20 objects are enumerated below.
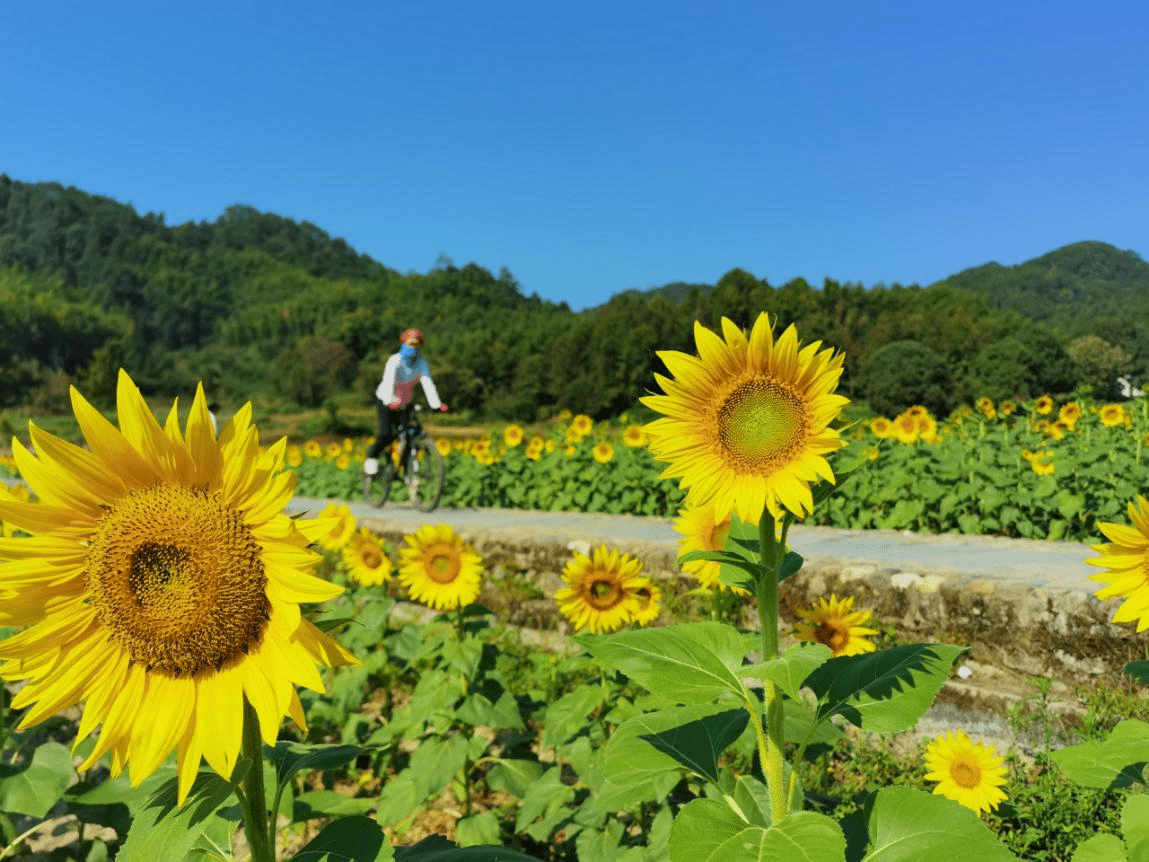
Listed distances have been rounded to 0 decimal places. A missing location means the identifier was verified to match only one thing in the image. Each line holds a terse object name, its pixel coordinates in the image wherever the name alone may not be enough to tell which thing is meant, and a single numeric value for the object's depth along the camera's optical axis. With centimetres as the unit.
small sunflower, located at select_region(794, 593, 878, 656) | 215
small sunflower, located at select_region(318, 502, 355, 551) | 376
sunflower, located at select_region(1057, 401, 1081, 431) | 696
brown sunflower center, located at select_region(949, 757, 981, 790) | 235
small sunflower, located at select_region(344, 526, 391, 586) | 347
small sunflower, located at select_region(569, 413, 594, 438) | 923
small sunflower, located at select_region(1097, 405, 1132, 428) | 733
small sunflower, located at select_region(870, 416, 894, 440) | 686
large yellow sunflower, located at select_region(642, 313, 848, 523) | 129
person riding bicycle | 838
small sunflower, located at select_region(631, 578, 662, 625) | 265
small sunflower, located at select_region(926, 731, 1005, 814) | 231
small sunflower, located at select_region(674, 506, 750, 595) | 217
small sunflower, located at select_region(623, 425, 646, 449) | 792
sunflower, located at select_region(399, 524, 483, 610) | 296
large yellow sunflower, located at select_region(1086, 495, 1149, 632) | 140
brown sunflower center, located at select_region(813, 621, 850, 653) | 217
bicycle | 884
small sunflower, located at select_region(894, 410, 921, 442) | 683
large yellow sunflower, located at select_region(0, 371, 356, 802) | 98
